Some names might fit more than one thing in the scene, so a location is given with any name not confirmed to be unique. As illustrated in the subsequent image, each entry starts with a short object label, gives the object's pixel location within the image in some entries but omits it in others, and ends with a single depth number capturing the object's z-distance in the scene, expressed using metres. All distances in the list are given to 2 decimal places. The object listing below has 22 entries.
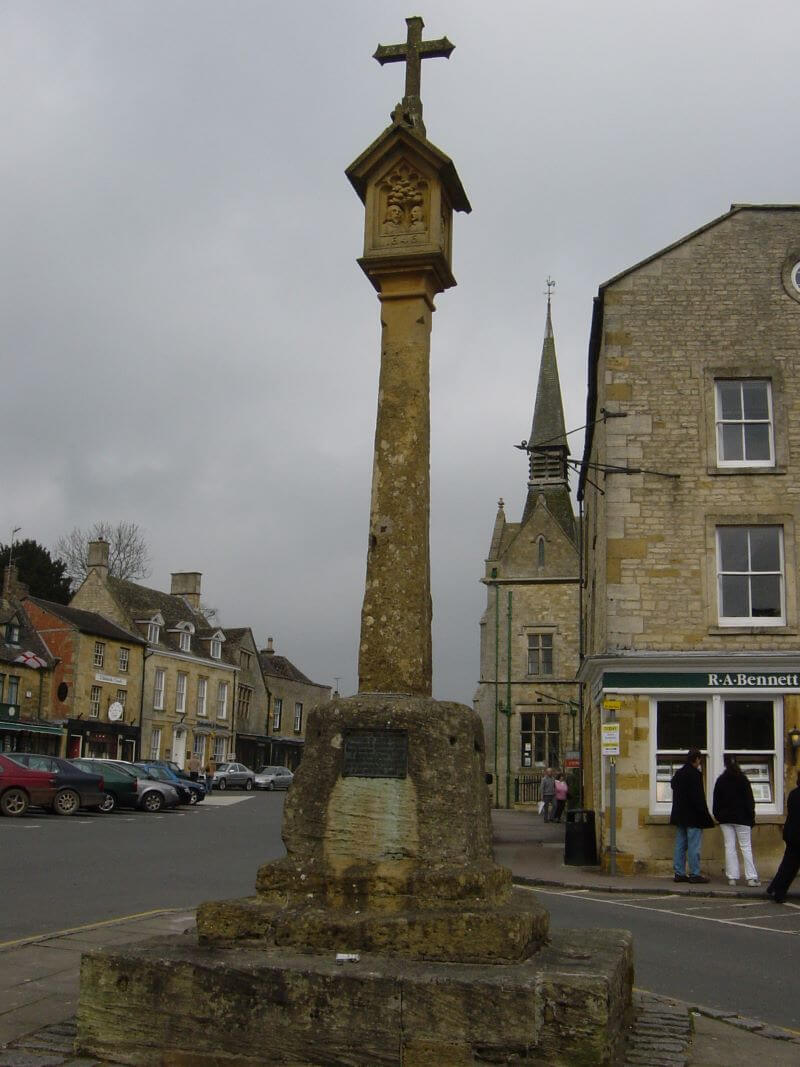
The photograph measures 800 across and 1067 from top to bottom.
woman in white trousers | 14.59
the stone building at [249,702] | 60.28
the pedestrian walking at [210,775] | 45.96
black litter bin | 17.12
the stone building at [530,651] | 42.94
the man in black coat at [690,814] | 14.70
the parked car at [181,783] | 32.57
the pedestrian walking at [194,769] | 40.34
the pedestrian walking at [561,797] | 31.11
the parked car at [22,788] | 24.25
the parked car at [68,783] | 25.39
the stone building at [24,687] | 42.06
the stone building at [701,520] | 16.34
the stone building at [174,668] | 51.72
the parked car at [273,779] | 50.72
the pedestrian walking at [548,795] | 32.28
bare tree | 60.09
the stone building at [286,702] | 65.56
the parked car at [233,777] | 49.53
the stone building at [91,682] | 45.44
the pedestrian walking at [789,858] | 12.35
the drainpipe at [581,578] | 28.62
